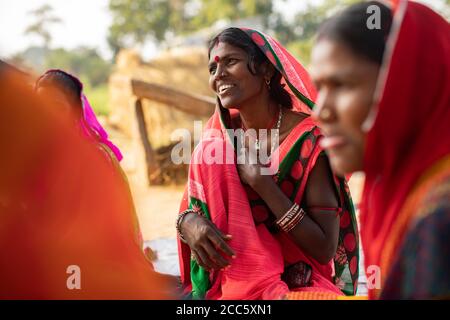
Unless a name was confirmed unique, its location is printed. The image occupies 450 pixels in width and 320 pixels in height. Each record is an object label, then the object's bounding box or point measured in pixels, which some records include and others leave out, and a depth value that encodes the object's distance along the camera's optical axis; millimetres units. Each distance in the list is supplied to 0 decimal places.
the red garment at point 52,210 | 1640
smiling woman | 2195
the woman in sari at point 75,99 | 3260
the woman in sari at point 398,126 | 1285
